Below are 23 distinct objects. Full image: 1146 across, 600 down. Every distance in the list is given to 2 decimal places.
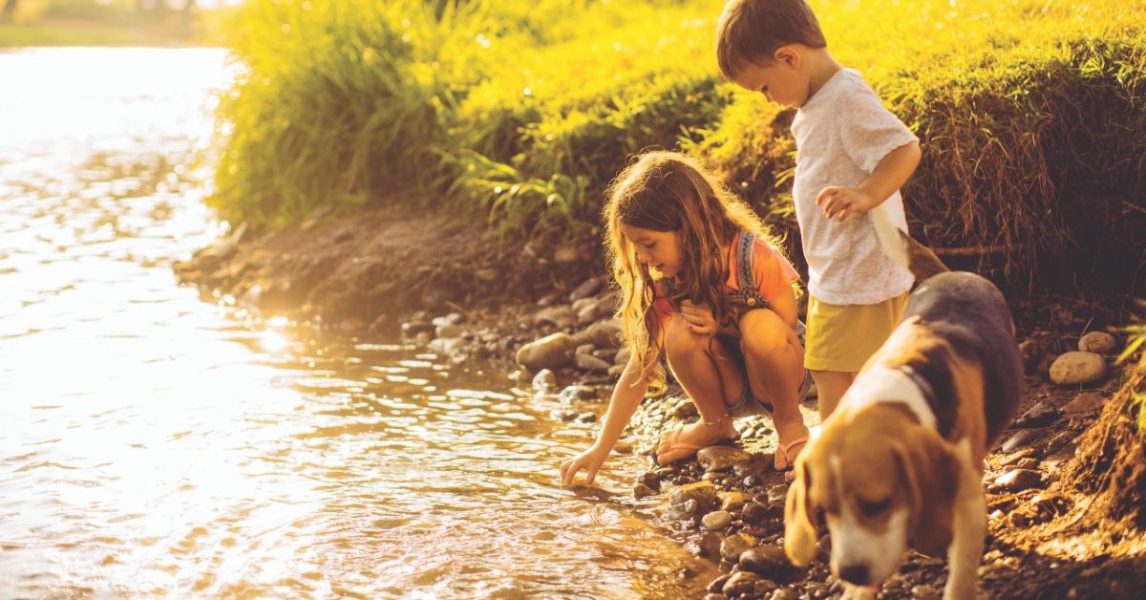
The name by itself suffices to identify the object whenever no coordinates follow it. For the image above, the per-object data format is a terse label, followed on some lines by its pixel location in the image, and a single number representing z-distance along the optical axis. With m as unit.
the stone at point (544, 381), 5.54
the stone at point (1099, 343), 4.21
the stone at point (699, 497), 4.02
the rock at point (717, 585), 3.44
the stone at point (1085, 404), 3.88
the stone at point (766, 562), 3.42
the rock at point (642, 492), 4.22
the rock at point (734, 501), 3.96
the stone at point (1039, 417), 3.95
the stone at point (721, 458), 4.30
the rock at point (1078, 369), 4.08
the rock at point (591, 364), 5.57
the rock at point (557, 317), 6.03
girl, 3.97
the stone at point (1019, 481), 3.51
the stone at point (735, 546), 3.62
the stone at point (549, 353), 5.70
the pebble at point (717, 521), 3.84
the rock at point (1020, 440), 3.85
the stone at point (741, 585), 3.36
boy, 3.48
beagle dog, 2.42
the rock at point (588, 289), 6.16
